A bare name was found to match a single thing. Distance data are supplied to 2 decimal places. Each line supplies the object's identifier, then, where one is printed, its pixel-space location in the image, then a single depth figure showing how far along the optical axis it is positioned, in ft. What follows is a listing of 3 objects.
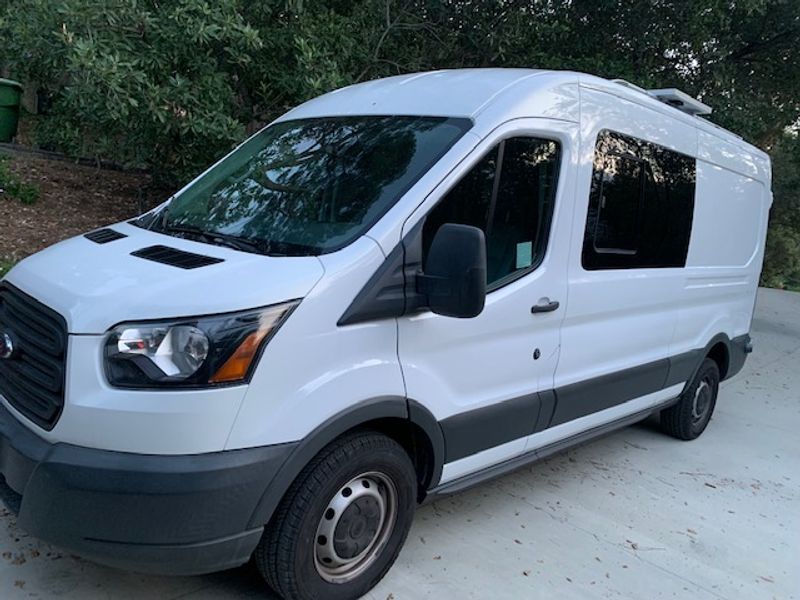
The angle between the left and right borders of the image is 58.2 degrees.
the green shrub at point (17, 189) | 27.50
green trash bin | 32.68
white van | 7.84
